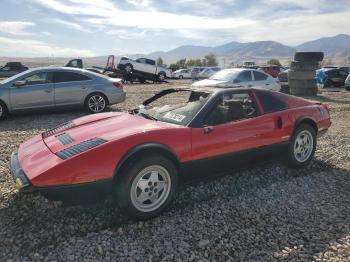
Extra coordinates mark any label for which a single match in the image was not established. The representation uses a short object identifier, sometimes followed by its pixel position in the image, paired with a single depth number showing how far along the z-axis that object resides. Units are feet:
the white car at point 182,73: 126.51
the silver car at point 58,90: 31.14
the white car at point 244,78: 44.09
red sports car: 11.77
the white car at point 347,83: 62.97
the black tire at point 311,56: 54.13
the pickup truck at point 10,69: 97.71
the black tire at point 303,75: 54.34
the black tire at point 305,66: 54.34
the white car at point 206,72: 103.28
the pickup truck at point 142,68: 88.17
